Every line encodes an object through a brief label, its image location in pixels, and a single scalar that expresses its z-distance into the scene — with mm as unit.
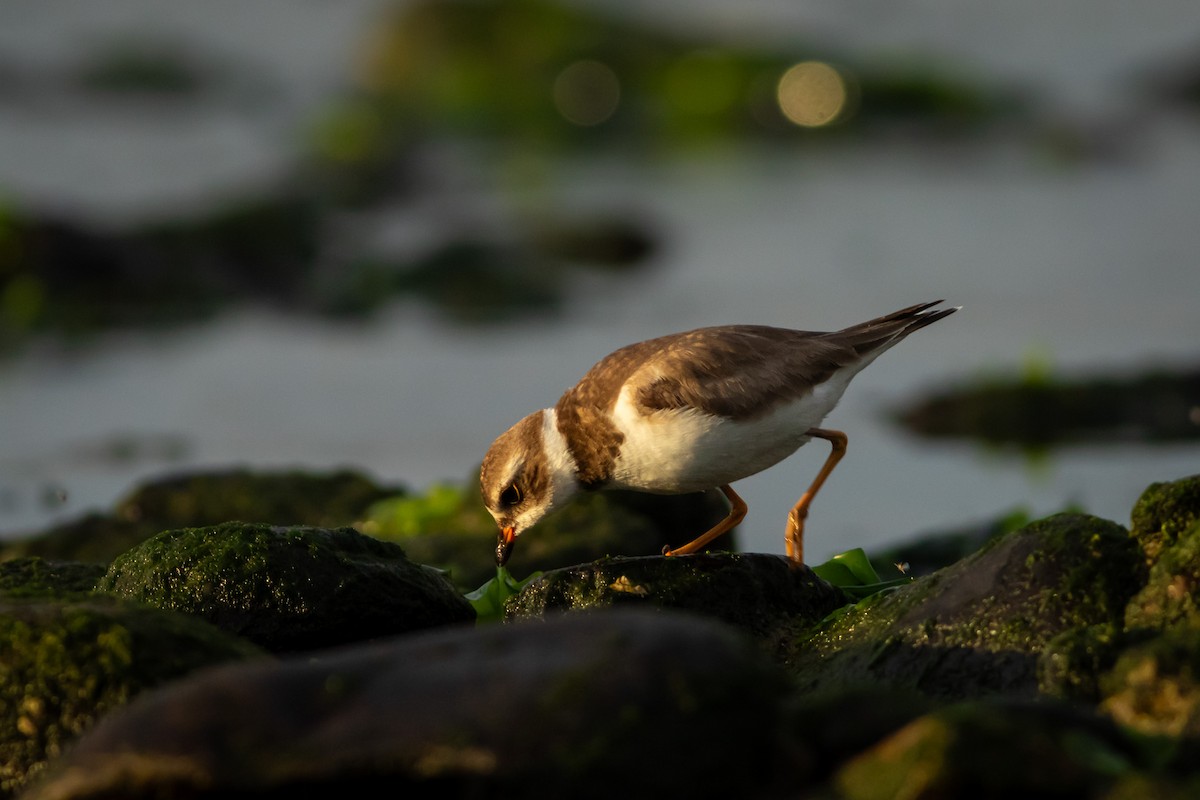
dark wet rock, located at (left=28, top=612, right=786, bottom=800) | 8242
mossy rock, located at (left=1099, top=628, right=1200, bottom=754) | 9125
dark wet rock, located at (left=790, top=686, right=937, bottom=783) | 8953
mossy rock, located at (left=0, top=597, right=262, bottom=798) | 9930
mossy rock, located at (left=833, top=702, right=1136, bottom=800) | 8055
